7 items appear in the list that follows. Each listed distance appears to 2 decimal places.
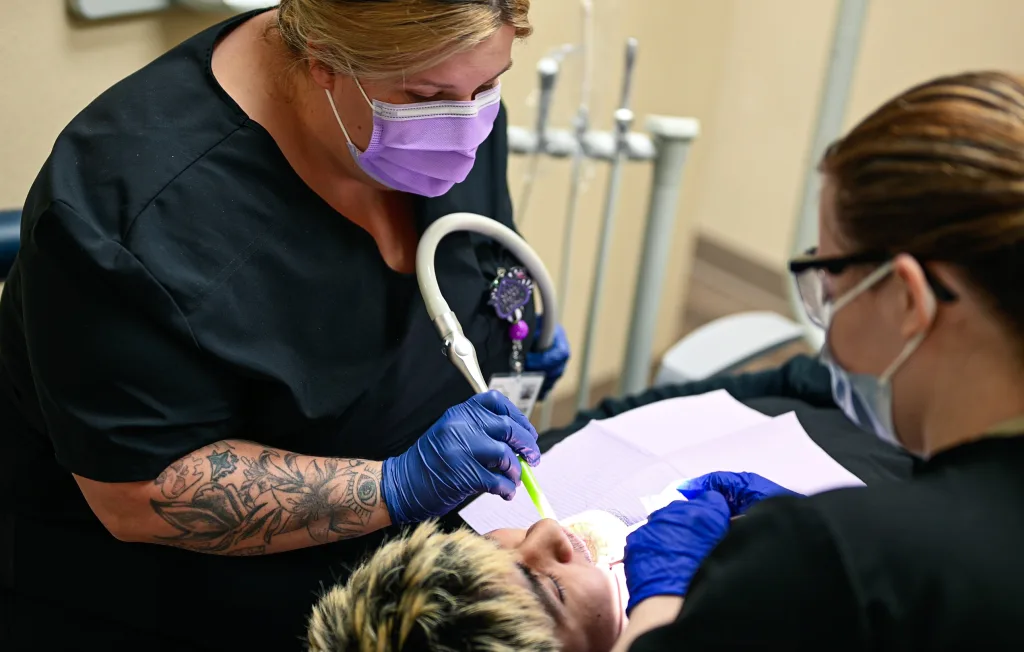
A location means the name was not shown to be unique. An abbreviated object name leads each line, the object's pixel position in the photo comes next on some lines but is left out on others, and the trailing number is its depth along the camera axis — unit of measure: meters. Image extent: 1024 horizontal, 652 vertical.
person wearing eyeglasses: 0.77
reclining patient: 1.00
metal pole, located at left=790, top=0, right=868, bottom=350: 1.88
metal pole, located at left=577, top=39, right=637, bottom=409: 1.78
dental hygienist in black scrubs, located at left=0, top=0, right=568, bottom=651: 1.11
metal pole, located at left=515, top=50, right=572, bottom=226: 1.70
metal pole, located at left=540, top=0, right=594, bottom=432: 1.80
